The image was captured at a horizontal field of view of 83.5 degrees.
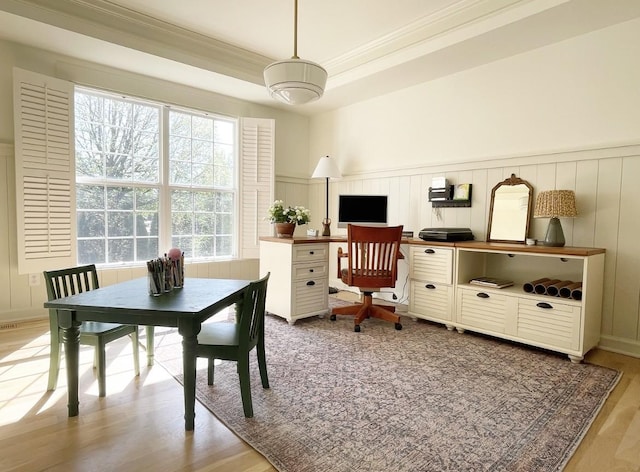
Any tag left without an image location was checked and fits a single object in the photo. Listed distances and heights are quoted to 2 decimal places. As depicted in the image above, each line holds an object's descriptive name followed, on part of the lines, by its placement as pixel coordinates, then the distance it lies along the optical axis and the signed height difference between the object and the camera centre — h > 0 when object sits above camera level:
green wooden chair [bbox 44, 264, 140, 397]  1.95 -0.66
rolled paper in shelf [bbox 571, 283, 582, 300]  2.56 -0.50
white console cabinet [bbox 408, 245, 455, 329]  3.23 -0.59
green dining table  1.62 -0.45
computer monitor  4.04 +0.10
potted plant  3.58 -0.01
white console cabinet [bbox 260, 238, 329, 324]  3.35 -0.56
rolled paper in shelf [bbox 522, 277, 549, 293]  2.82 -0.51
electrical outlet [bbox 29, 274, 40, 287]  3.36 -0.63
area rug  1.56 -1.01
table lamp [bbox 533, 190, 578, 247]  2.74 +0.11
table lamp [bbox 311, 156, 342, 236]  4.44 +0.62
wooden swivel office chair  3.20 -0.36
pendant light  2.10 +0.83
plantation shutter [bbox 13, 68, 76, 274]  3.17 +0.38
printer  3.27 -0.12
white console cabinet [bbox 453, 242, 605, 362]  2.54 -0.60
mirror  3.20 +0.11
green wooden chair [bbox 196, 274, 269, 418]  1.79 -0.64
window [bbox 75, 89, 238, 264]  3.68 +0.40
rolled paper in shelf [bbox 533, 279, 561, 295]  2.73 -0.49
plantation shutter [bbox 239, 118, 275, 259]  4.71 +0.52
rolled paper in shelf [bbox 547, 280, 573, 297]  2.66 -0.49
